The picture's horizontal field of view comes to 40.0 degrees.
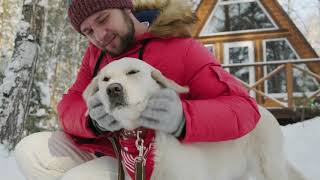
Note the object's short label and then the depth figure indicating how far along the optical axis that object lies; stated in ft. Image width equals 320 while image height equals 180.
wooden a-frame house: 47.29
